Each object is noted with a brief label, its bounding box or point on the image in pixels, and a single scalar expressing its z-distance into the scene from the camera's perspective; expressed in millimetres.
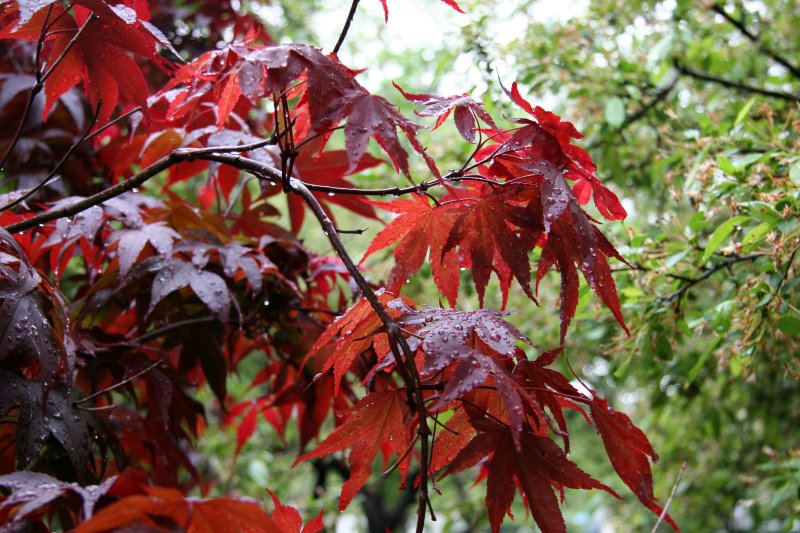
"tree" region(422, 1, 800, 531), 654
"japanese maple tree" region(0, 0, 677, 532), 460
